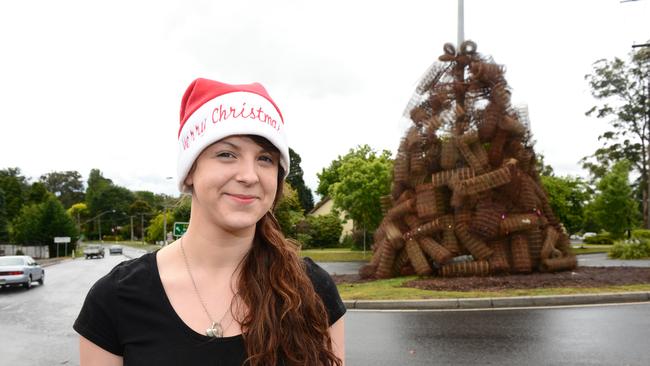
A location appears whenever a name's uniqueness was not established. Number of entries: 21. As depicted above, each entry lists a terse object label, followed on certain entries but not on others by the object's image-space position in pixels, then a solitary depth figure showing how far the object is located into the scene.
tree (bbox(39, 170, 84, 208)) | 134.62
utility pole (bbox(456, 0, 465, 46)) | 15.98
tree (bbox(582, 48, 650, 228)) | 44.75
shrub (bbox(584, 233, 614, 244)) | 45.56
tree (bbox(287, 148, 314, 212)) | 73.43
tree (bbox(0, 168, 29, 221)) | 64.69
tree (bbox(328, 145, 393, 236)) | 33.50
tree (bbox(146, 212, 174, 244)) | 77.00
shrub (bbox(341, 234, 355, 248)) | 48.84
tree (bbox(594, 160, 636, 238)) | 32.66
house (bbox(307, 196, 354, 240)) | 57.69
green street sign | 13.86
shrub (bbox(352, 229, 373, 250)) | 40.93
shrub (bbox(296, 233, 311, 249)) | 46.69
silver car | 17.67
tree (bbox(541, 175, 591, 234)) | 35.06
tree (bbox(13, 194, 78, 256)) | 50.97
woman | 1.59
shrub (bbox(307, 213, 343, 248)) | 51.31
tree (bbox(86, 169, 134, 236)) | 121.81
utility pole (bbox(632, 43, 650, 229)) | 43.24
